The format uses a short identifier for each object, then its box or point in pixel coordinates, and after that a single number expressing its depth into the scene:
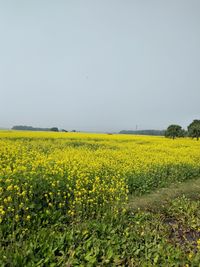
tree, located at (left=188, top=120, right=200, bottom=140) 38.21
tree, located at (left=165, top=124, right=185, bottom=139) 41.93
